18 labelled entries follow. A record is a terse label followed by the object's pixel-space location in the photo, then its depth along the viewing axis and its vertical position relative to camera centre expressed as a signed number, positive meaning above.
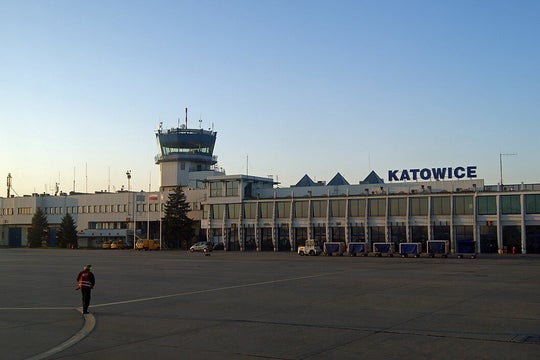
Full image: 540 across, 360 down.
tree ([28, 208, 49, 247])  135.75 -0.42
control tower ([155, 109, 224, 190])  135.50 +16.92
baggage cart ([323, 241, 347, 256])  85.65 -3.01
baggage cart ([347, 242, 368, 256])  83.69 -3.06
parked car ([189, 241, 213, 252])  98.88 -3.19
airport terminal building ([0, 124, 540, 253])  88.00 +3.42
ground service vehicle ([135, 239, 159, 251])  111.38 -3.21
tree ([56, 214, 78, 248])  131.00 -1.08
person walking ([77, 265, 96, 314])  22.42 -2.13
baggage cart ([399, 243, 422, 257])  77.19 -2.88
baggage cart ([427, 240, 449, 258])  76.75 -2.71
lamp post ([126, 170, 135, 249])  132.40 +2.68
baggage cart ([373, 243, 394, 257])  80.19 -2.83
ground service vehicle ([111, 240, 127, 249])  125.25 -3.60
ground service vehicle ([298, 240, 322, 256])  87.38 -3.19
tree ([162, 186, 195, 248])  118.31 +1.75
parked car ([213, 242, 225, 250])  111.38 -3.44
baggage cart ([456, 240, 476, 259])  73.12 -2.63
